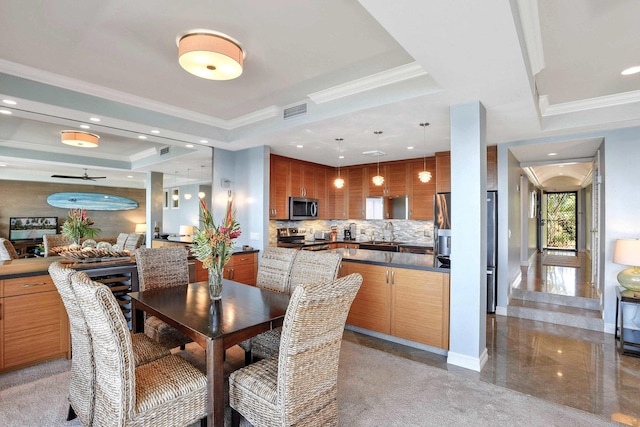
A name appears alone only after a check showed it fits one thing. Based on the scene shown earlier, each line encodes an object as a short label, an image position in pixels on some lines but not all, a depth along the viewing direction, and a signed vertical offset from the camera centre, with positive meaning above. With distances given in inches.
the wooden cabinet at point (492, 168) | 182.9 +29.4
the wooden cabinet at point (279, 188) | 216.7 +20.5
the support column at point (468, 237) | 111.5 -7.1
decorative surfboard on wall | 357.1 +17.5
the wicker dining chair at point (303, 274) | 99.0 -19.0
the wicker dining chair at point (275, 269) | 112.0 -19.6
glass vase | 89.6 -19.3
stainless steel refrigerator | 179.5 -10.5
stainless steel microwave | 231.0 +6.9
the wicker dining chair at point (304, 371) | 59.4 -32.3
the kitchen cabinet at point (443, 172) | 194.4 +29.1
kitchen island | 122.0 -34.8
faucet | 258.4 -9.0
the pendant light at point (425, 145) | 146.9 +43.4
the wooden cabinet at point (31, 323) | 104.0 -37.6
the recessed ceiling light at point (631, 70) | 109.5 +52.9
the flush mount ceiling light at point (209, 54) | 88.2 +46.5
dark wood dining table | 65.0 -24.6
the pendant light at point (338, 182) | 200.2 +22.5
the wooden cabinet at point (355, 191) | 262.1 +22.3
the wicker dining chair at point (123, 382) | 57.7 -35.0
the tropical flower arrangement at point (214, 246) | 87.8 -8.4
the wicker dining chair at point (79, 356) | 68.7 -32.7
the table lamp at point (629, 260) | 131.9 -17.9
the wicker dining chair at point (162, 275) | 98.7 -21.6
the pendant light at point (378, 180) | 191.6 +22.9
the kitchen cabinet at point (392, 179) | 239.5 +29.6
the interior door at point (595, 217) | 175.2 +0.4
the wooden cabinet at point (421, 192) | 226.7 +18.7
